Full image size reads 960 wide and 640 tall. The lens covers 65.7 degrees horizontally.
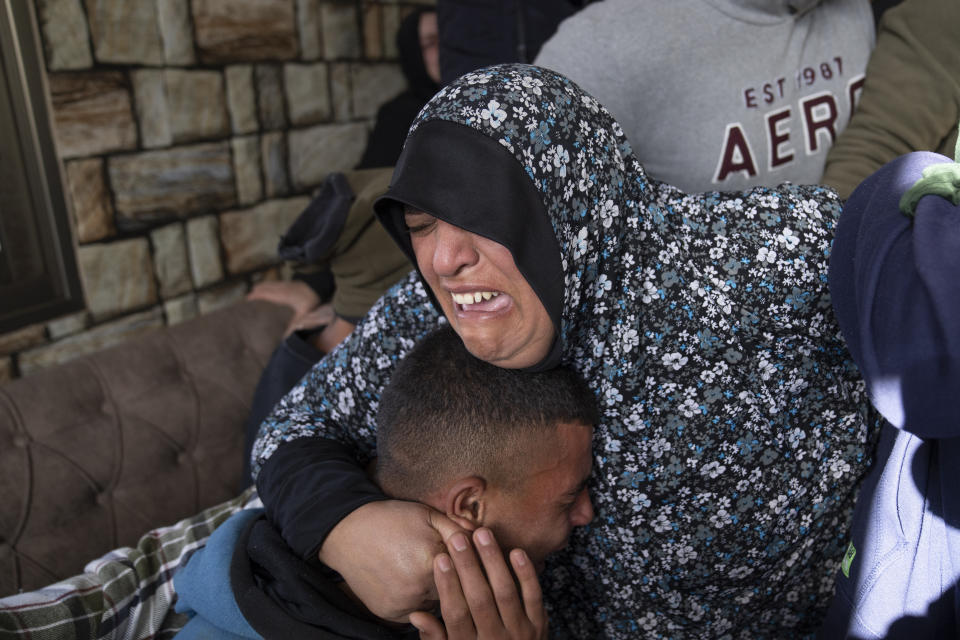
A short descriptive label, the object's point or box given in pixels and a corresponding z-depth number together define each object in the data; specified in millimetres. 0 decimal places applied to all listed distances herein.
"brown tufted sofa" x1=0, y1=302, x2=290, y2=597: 1699
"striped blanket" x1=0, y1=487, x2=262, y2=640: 1174
